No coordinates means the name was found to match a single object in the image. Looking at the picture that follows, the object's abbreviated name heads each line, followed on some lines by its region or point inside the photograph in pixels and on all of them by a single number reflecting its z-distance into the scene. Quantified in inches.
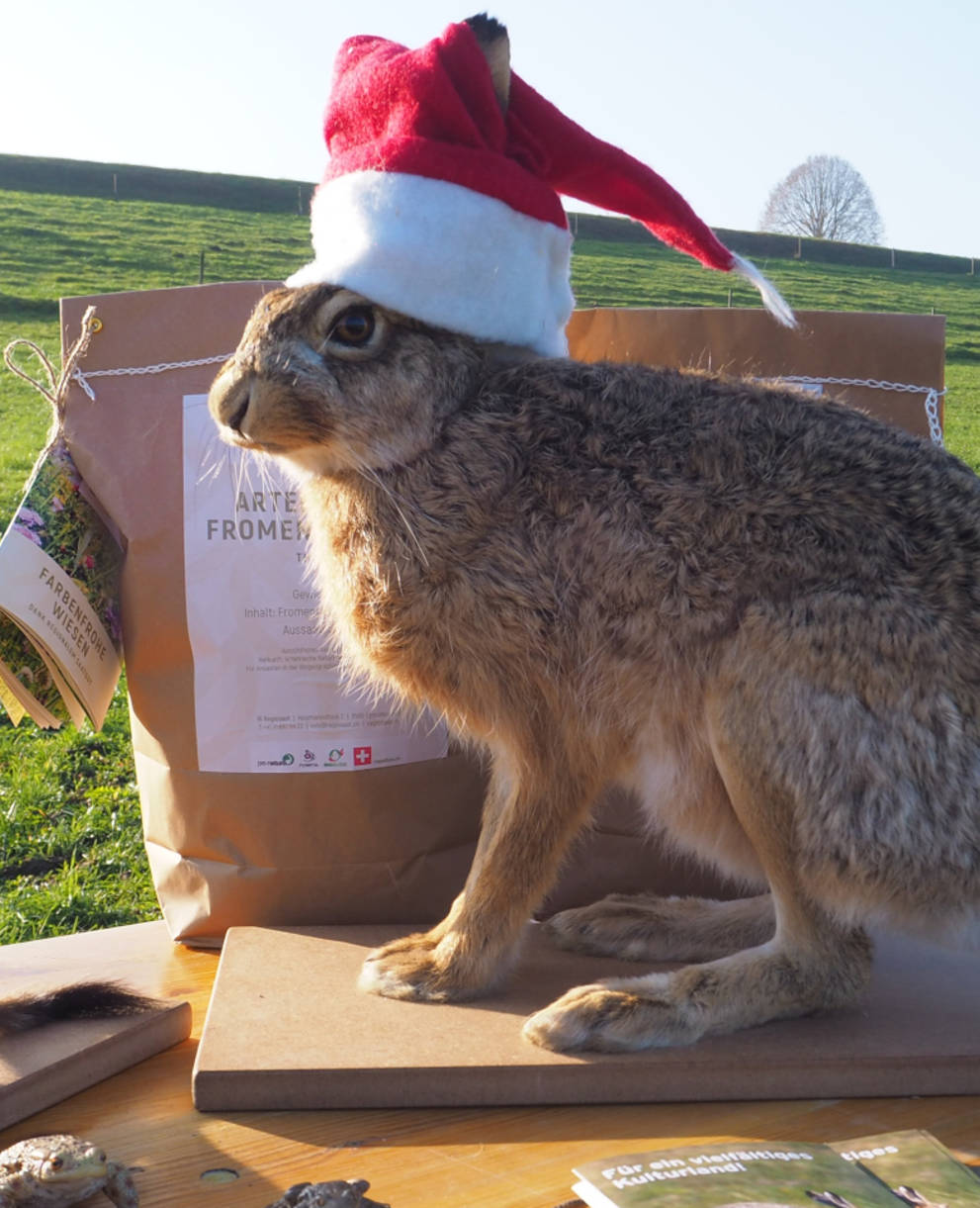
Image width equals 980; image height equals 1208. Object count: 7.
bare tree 1041.5
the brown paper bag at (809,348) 69.1
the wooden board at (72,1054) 47.1
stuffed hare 49.9
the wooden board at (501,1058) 48.8
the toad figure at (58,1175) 40.8
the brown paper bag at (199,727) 65.7
